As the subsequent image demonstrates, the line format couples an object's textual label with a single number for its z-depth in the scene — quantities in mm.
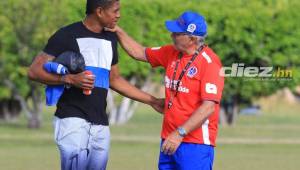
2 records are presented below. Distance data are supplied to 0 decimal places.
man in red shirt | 17306
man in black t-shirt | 17083
